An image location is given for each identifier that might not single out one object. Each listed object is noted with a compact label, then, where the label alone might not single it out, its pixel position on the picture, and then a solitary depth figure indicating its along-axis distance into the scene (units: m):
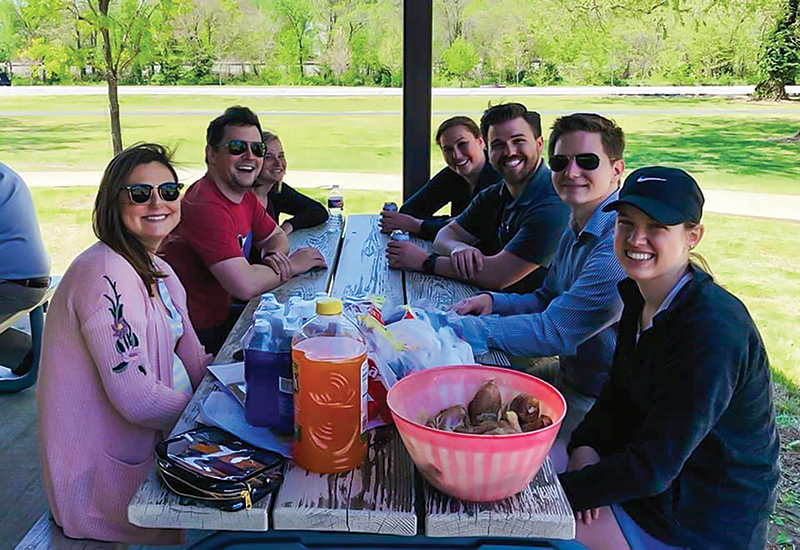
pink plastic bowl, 1.04
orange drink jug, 1.11
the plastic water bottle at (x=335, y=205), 4.02
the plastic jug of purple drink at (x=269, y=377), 1.27
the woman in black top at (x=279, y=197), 3.46
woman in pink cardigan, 1.52
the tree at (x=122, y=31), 5.62
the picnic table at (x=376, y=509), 1.08
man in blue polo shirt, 2.59
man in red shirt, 2.43
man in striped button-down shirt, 1.96
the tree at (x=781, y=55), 8.55
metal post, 3.75
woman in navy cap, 1.39
